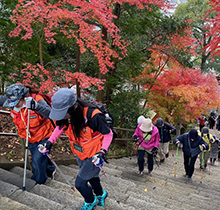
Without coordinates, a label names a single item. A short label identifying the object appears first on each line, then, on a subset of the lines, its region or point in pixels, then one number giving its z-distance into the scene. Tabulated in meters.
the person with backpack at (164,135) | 7.06
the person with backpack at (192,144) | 5.97
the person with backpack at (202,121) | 14.32
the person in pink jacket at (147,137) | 5.28
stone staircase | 2.74
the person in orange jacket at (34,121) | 2.87
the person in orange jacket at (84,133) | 2.30
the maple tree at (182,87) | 10.84
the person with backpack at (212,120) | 17.38
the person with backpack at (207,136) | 6.97
